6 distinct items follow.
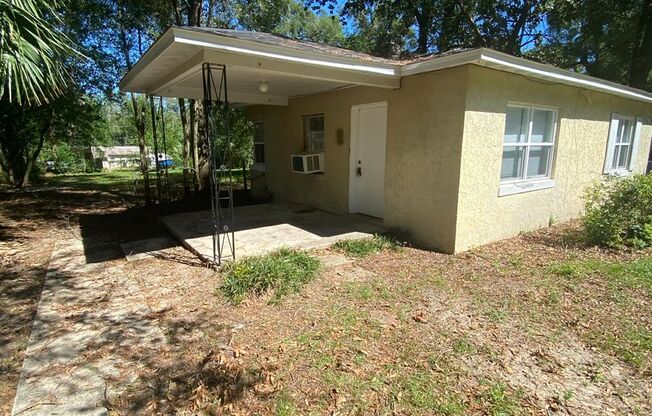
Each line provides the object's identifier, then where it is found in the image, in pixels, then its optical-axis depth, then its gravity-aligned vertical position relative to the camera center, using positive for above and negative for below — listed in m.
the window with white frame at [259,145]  10.49 +0.14
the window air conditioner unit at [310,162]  7.91 -0.27
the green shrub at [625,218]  5.70 -1.05
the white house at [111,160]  29.27 -1.03
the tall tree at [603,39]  12.48 +4.85
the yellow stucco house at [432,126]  4.80 +0.46
